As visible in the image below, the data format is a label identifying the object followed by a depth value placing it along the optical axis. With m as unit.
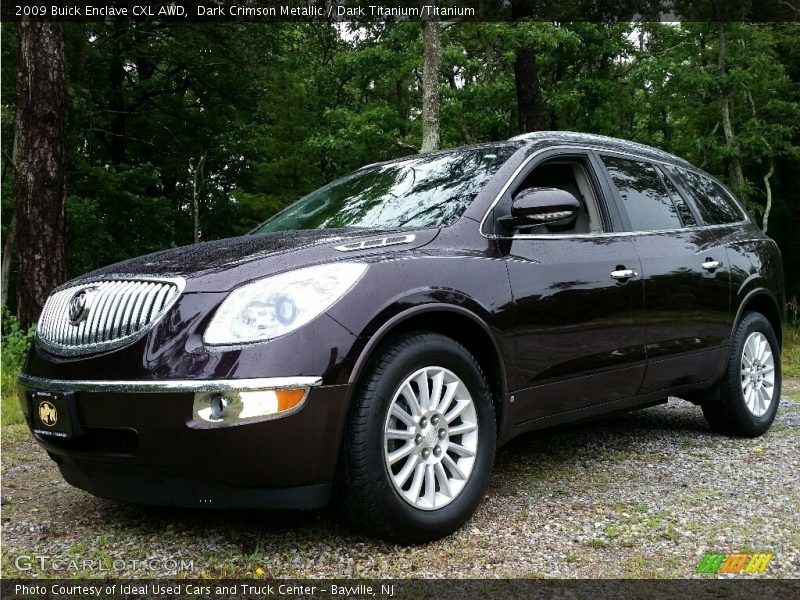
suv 2.90
